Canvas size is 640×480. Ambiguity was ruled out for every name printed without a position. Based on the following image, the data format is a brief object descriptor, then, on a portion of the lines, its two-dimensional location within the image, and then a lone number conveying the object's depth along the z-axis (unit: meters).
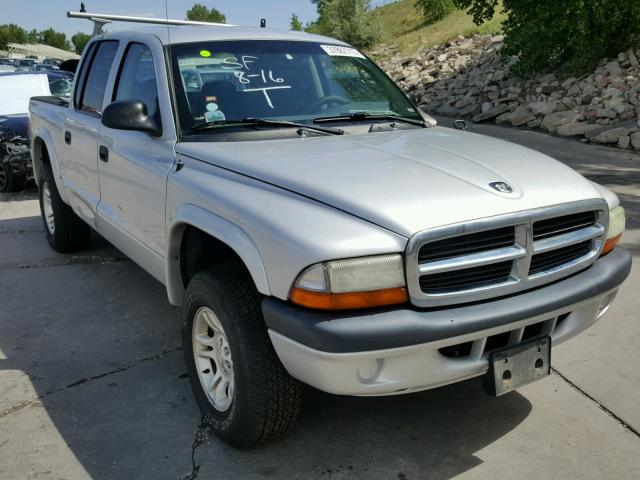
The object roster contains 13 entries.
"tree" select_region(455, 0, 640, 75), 14.20
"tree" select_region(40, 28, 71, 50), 124.19
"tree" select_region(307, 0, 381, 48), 36.16
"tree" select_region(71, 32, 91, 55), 111.09
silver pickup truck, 2.51
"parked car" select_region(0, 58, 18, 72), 34.68
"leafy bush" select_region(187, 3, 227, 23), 102.75
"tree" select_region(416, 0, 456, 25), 35.19
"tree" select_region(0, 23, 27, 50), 97.85
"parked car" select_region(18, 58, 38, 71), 35.20
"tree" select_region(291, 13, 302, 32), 55.97
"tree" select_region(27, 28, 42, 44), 114.81
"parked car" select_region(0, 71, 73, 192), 8.84
